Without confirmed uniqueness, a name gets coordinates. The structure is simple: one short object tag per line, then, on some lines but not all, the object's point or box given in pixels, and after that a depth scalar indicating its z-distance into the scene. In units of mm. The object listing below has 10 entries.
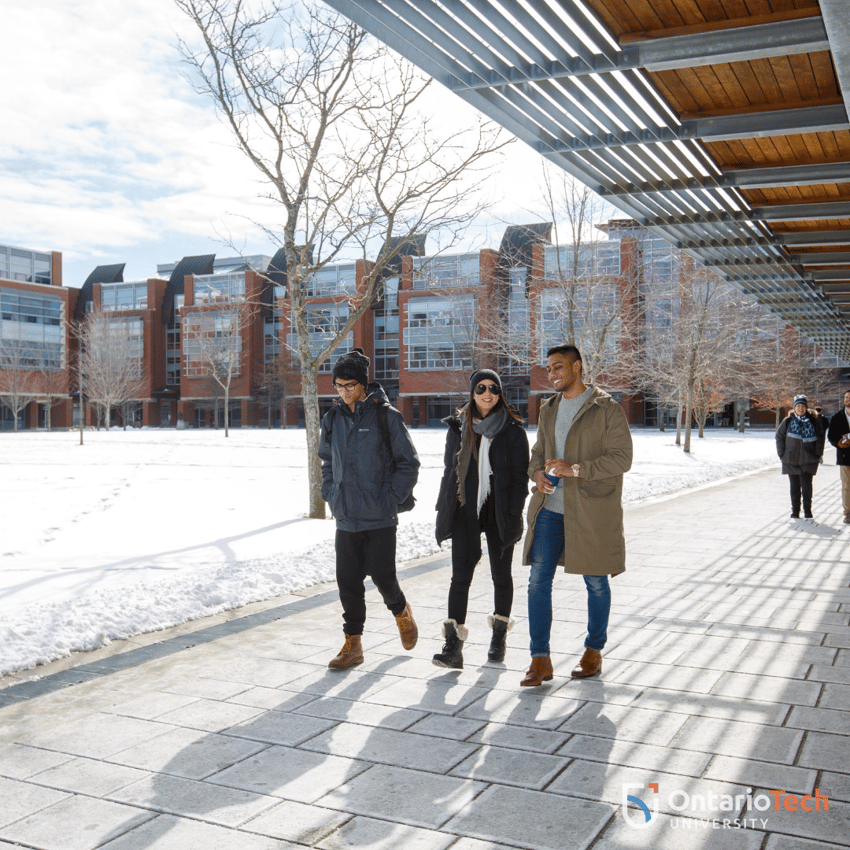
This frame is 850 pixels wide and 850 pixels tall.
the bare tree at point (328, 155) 10820
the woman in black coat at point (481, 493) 4750
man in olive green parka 4328
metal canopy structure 4527
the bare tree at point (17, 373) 63312
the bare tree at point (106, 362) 54844
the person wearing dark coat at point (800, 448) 11359
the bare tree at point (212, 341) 60625
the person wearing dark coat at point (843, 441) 10984
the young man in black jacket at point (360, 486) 4777
